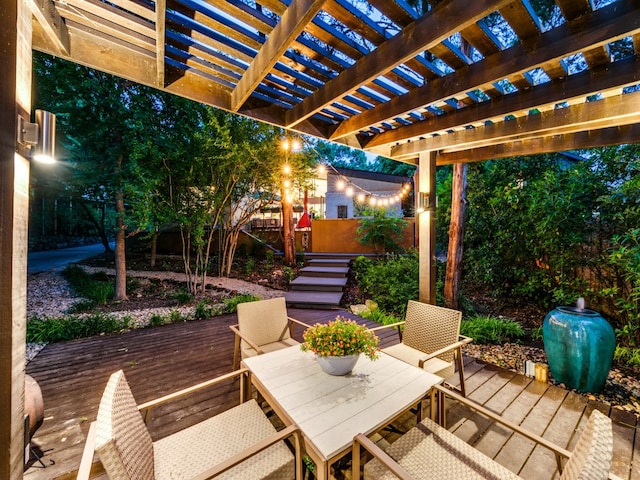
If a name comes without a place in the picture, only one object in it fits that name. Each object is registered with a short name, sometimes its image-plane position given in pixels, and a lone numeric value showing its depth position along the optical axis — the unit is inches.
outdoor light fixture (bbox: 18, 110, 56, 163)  45.2
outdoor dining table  51.7
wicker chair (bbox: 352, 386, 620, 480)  38.0
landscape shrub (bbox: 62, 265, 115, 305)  214.8
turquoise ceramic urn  104.5
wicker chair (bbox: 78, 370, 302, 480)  41.3
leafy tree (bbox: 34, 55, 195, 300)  176.1
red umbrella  388.9
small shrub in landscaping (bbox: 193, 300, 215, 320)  186.4
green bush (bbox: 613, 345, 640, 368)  124.4
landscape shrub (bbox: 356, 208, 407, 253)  302.7
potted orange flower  68.3
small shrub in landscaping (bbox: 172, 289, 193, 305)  217.3
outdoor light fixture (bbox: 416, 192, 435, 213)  132.8
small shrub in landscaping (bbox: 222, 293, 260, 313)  201.2
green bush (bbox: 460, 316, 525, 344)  156.6
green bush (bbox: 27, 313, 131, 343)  143.9
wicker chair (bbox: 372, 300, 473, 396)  94.0
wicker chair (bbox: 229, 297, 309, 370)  105.0
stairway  218.3
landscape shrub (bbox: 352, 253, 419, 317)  210.2
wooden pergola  43.9
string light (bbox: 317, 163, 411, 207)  277.1
